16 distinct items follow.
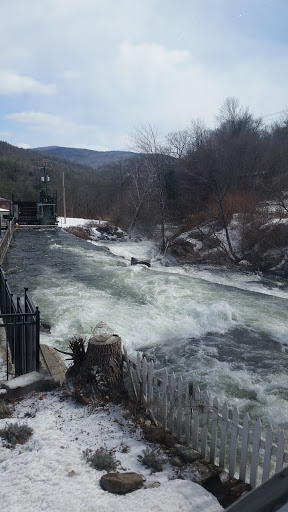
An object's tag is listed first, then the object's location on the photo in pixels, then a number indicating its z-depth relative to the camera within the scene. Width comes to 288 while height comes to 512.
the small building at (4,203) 50.99
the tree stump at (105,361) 5.06
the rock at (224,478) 3.68
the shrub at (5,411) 4.35
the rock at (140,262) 19.62
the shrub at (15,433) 3.92
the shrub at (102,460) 3.62
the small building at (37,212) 37.75
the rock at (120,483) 3.34
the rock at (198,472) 3.61
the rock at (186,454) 3.91
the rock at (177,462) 3.78
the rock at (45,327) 8.88
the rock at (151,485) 3.40
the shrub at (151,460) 3.69
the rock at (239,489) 3.54
